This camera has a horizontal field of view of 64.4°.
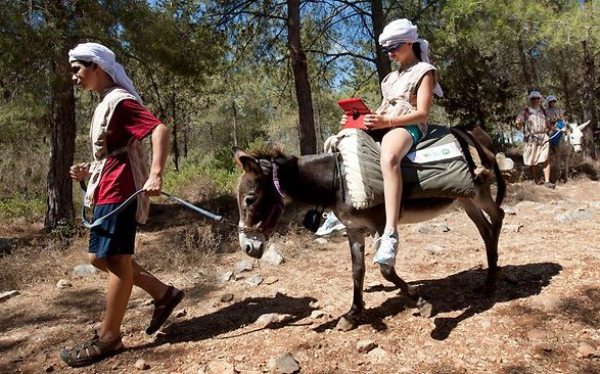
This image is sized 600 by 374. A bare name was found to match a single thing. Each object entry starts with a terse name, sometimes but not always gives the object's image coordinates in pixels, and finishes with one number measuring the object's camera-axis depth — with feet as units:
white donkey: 33.32
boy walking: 9.38
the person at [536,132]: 31.60
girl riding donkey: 9.48
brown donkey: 9.95
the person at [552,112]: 32.50
